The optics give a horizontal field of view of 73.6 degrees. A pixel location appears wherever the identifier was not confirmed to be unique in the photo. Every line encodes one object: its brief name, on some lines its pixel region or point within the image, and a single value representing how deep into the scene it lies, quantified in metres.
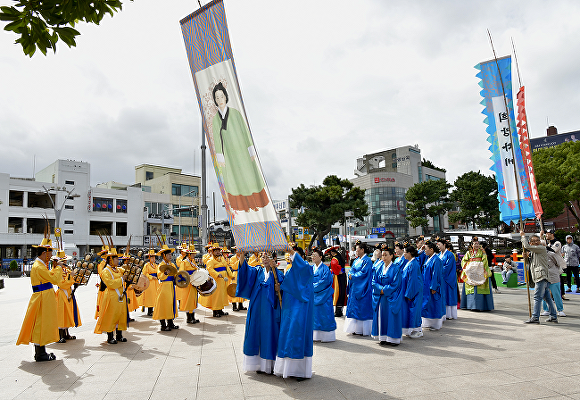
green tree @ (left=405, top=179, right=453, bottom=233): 45.91
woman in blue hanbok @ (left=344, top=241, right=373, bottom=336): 7.59
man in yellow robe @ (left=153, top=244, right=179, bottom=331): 8.12
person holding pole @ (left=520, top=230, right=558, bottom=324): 7.90
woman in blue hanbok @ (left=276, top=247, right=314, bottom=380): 4.72
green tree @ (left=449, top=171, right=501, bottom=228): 42.91
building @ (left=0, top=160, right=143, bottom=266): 40.84
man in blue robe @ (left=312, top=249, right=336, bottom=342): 7.00
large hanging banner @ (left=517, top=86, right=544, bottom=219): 8.84
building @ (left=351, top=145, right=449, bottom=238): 63.69
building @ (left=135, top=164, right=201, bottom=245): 54.03
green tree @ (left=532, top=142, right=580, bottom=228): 28.95
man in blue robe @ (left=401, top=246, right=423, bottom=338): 6.75
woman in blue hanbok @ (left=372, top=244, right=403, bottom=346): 6.52
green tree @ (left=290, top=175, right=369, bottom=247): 37.28
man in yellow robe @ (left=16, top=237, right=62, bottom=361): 5.95
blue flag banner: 8.95
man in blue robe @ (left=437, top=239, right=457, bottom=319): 8.97
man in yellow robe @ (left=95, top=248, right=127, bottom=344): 7.01
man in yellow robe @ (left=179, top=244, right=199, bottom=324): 8.80
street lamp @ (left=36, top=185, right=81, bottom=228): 25.48
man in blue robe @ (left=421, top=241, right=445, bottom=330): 8.00
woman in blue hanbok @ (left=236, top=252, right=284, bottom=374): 4.96
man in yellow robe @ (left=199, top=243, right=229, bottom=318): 9.73
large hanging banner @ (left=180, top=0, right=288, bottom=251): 4.61
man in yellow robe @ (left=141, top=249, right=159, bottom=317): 10.18
